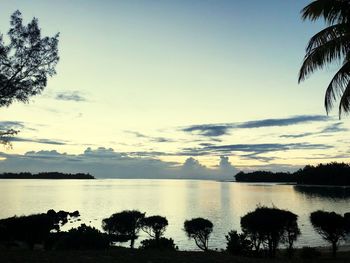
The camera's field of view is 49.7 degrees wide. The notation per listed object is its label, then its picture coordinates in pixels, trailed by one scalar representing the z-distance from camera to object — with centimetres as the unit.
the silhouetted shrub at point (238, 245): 3220
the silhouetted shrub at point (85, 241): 2619
